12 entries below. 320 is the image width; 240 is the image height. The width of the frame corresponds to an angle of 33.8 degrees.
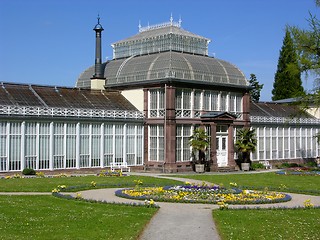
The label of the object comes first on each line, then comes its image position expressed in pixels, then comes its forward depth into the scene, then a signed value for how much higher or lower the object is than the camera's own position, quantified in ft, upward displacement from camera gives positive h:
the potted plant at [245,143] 163.73 +1.48
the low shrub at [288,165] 180.73 -5.90
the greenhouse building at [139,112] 131.95 +9.84
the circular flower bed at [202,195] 80.07 -7.71
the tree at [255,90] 303.50 +34.11
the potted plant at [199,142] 148.46 +1.58
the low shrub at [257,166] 171.26 -5.92
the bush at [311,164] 185.47 -5.74
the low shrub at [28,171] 124.65 -5.67
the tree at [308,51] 128.26 +23.94
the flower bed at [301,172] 140.77 -6.58
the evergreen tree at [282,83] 276.90 +34.82
